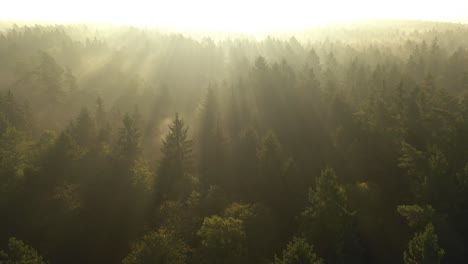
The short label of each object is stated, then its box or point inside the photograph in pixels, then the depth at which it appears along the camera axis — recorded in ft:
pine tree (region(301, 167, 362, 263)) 133.39
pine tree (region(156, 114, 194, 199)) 187.83
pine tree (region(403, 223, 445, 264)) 112.88
